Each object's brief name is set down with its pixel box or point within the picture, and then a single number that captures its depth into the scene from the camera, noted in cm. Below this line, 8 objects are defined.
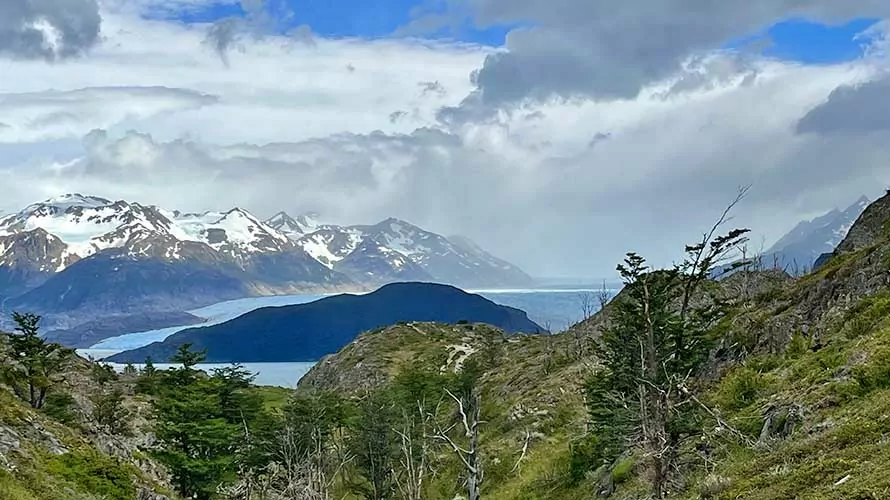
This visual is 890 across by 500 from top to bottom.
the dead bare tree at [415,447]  6125
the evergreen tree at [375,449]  6325
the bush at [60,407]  6598
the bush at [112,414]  7975
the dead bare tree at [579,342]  9464
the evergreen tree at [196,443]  5719
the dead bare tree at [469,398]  2668
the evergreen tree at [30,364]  6888
